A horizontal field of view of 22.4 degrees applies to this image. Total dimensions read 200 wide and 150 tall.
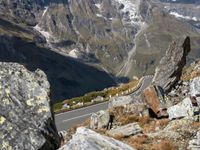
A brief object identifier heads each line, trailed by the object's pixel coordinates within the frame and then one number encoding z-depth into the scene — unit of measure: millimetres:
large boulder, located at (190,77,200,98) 27480
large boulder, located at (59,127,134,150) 9844
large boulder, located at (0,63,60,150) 10305
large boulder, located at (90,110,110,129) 25953
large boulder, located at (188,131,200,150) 15203
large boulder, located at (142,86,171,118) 27005
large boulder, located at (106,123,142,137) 19570
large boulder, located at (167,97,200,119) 21236
